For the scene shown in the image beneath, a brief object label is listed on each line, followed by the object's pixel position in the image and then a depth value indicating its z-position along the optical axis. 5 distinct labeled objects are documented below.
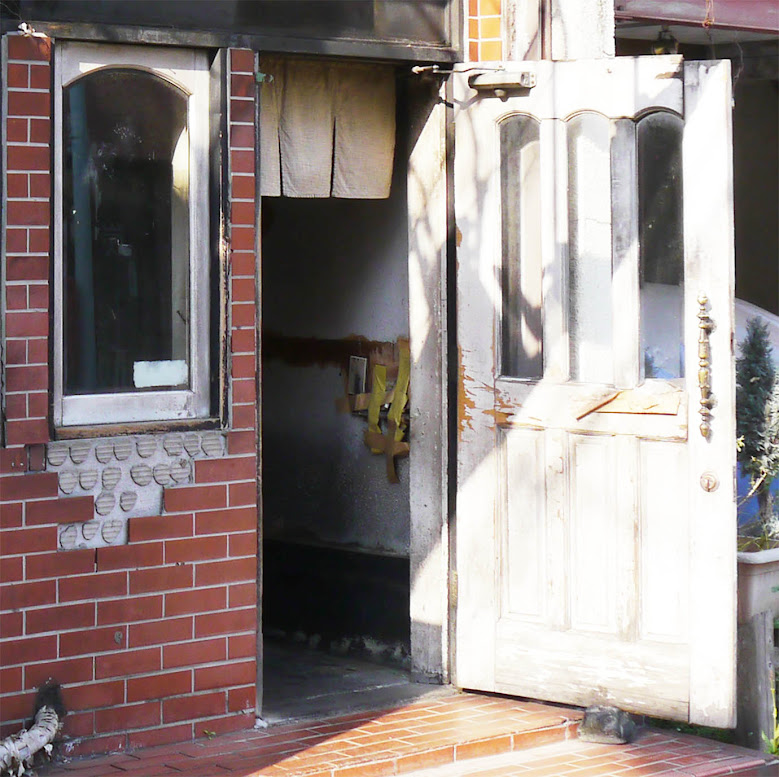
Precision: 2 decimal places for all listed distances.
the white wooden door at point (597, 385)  5.21
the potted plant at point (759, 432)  6.12
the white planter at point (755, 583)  5.66
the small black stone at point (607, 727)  5.43
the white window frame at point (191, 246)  4.91
